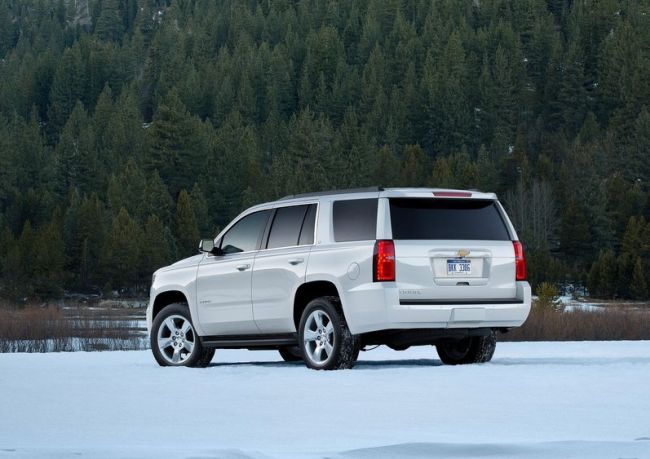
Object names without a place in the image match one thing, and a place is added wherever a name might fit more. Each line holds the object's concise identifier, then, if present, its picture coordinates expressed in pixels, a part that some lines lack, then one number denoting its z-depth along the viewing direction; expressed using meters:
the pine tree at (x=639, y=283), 92.06
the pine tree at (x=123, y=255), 107.38
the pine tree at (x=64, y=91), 189.88
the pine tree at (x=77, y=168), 142.00
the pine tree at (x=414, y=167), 128.88
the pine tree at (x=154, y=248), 107.88
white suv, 14.12
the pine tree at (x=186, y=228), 112.38
